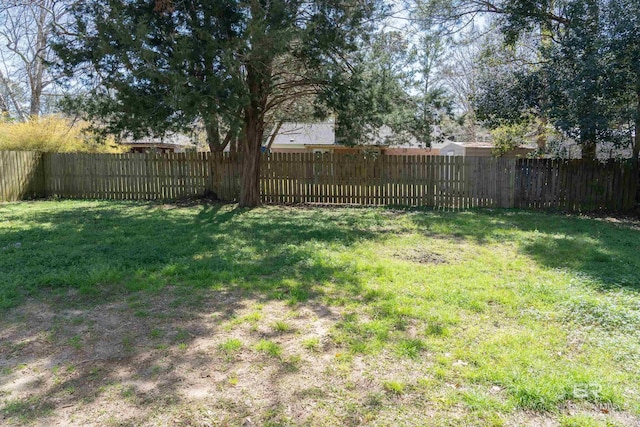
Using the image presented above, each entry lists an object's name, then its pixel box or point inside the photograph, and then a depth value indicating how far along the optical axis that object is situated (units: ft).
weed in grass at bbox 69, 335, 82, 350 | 11.22
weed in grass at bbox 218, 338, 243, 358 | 10.83
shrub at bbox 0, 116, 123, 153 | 48.19
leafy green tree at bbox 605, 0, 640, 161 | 27.99
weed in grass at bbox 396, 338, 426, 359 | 10.69
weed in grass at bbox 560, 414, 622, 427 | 8.04
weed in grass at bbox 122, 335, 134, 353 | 11.08
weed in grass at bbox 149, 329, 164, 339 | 11.82
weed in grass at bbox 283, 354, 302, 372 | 10.11
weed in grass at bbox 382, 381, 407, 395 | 9.14
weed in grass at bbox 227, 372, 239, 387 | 9.48
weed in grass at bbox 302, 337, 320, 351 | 11.12
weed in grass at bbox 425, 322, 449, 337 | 11.84
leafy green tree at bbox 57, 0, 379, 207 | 25.35
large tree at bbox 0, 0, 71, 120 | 63.84
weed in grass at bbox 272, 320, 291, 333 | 12.20
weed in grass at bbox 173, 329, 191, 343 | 11.56
